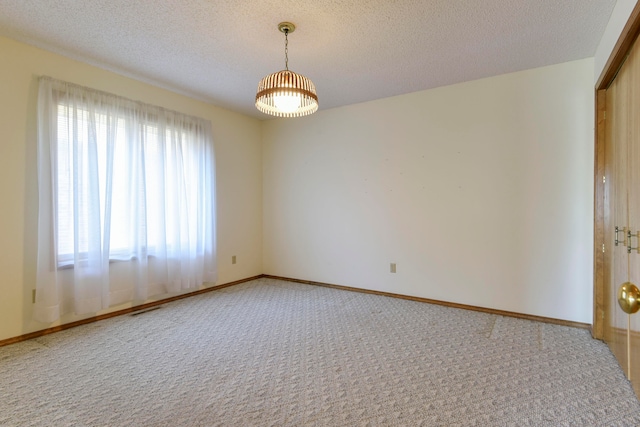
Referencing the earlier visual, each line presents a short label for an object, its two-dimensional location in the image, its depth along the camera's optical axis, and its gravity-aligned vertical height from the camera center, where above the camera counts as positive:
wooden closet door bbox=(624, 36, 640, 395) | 1.90 +0.15
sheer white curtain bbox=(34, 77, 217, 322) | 2.84 +0.14
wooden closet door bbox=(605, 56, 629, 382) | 2.16 +0.01
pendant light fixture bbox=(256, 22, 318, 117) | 2.29 +0.85
